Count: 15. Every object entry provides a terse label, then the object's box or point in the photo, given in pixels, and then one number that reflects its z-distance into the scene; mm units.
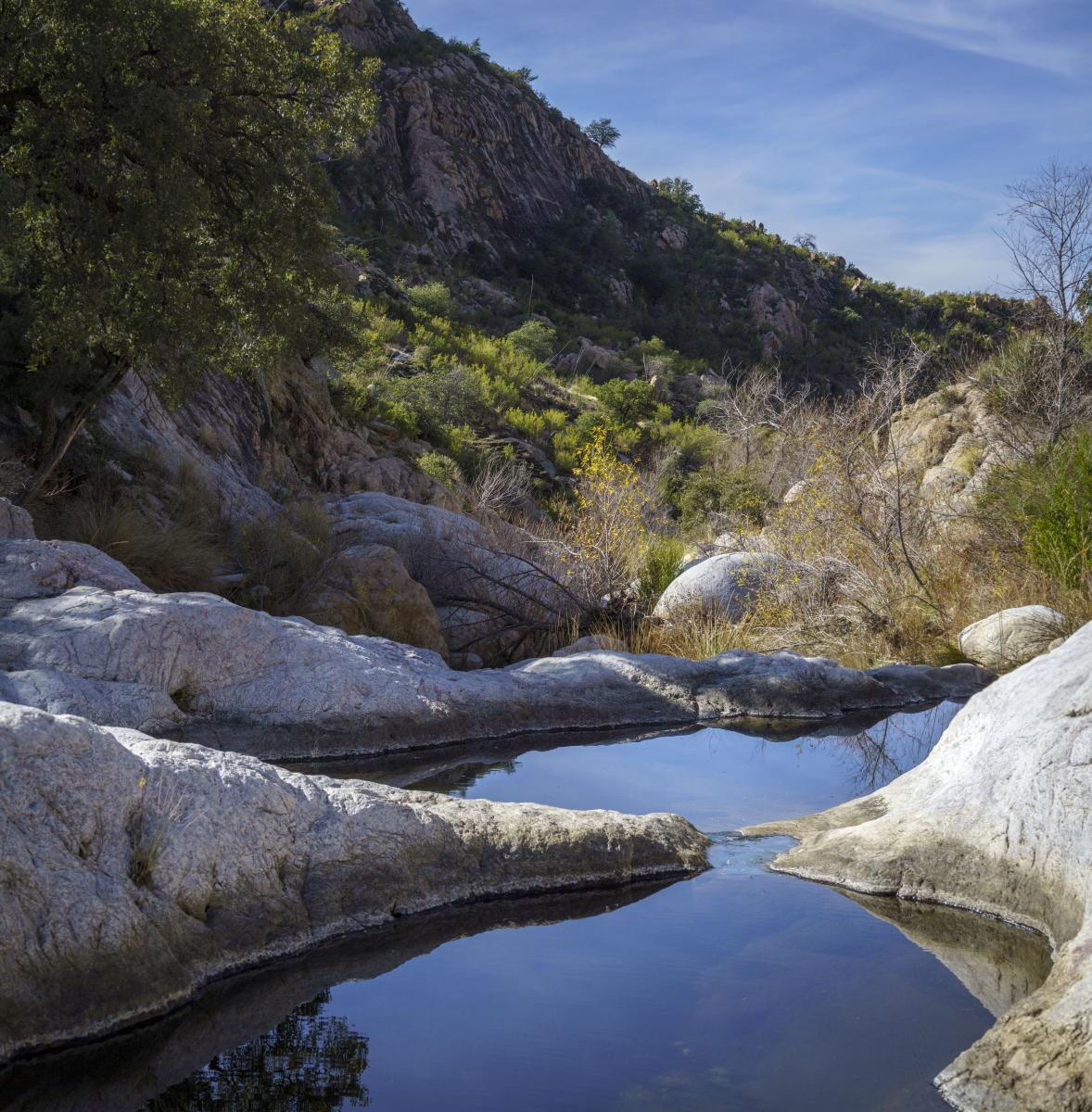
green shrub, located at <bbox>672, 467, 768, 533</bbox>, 22562
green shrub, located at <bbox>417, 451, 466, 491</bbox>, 19766
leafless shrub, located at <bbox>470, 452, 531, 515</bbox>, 19116
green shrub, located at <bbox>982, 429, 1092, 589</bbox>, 10562
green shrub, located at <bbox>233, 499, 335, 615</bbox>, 10719
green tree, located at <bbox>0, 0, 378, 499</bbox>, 8516
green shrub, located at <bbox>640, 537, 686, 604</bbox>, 13906
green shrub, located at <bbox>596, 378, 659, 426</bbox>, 32406
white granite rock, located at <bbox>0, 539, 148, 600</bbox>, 7766
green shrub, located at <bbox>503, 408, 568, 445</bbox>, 28312
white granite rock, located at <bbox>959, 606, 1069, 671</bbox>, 10164
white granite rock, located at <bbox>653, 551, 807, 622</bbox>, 12492
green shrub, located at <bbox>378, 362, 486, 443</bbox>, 22703
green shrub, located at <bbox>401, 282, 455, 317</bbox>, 34156
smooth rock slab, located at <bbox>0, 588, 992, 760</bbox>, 7145
